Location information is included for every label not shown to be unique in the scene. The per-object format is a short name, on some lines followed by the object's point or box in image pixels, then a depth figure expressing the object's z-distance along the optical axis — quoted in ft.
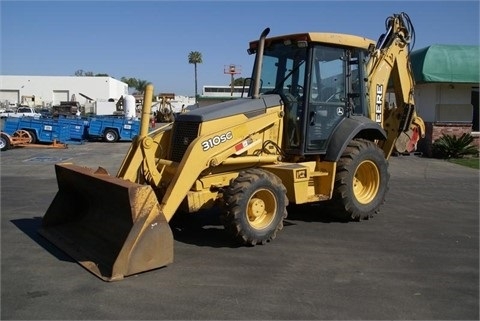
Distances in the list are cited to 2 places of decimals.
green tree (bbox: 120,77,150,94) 367.00
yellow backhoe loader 18.71
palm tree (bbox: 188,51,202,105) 303.68
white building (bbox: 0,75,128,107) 238.89
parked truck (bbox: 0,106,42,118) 124.57
